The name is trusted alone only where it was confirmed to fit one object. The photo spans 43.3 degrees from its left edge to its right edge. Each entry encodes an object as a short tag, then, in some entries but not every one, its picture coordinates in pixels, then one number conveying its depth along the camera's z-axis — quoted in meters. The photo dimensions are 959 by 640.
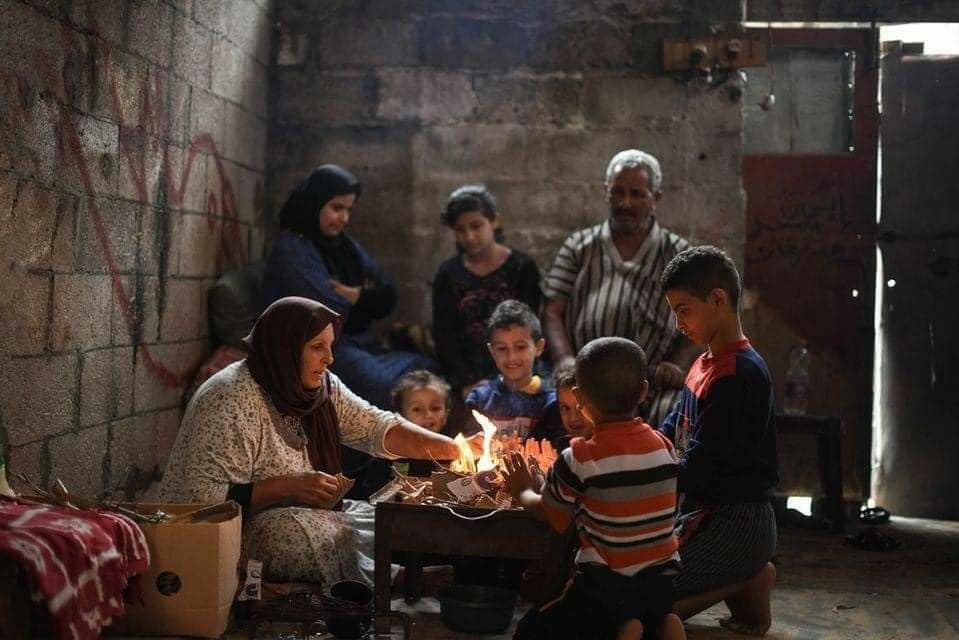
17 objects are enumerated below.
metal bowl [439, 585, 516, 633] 4.38
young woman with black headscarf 6.66
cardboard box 3.95
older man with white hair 6.55
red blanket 3.32
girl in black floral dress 6.84
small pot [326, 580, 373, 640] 4.20
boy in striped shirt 3.72
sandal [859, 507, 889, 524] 7.37
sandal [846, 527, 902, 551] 6.50
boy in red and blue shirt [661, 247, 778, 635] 4.29
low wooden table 4.32
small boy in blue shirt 5.82
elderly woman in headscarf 4.54
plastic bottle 7.46
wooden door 7.65
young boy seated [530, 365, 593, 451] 5.41
